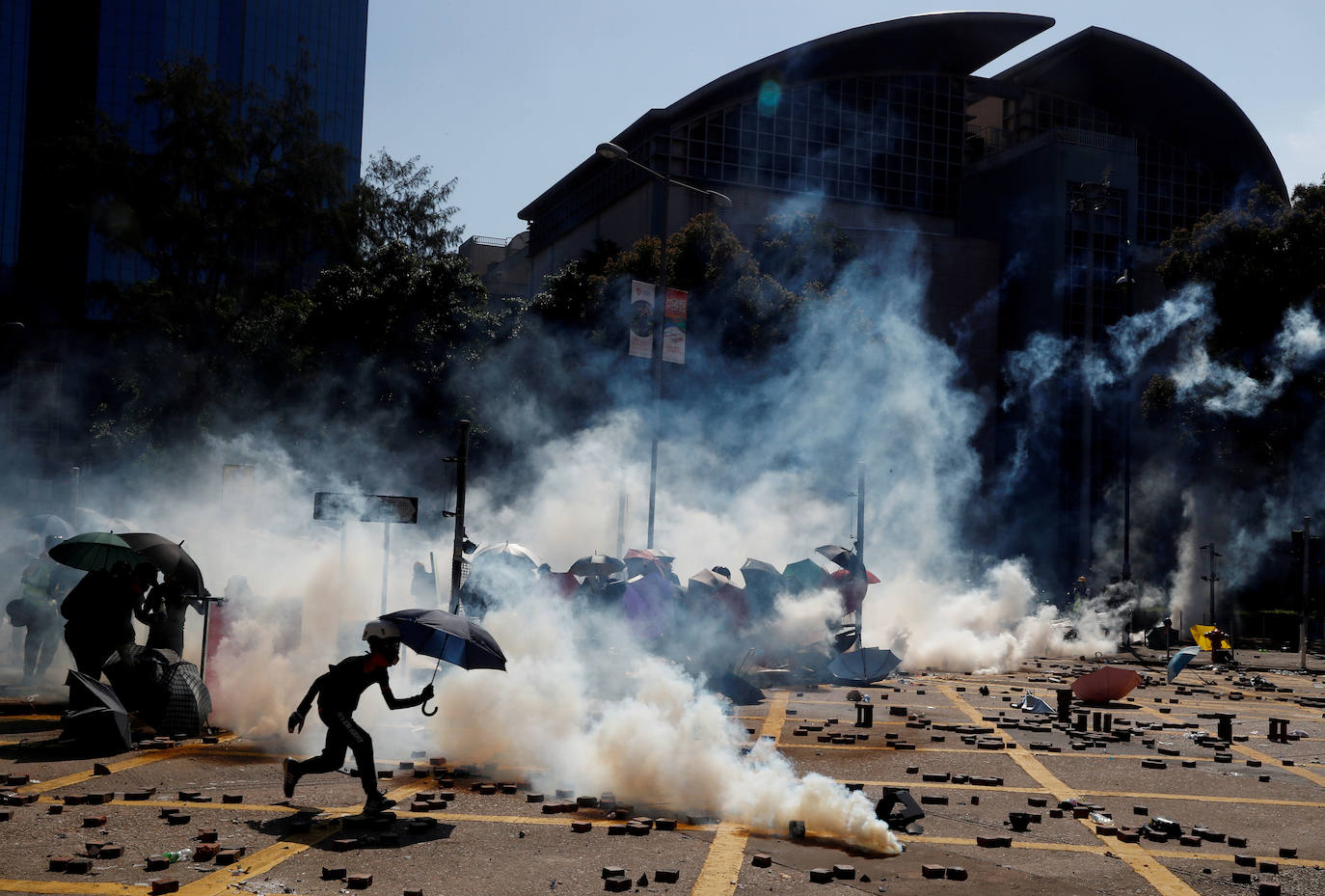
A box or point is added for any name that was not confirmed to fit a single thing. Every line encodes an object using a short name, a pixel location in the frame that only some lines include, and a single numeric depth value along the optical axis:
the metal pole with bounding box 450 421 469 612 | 12.31
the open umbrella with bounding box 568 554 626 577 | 18.05
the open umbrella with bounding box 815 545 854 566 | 21.62
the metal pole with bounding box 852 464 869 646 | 19.35
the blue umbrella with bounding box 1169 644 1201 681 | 17.59
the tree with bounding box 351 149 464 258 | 42.09
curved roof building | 44.66
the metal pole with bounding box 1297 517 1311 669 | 21.89
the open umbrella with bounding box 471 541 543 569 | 16.42
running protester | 8.44
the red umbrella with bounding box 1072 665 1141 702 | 16.38
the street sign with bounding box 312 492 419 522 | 12.76
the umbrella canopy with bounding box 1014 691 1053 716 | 15.42
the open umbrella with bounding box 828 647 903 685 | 18.38
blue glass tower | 78.69
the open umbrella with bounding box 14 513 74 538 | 19.02
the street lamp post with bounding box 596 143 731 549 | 20.52
